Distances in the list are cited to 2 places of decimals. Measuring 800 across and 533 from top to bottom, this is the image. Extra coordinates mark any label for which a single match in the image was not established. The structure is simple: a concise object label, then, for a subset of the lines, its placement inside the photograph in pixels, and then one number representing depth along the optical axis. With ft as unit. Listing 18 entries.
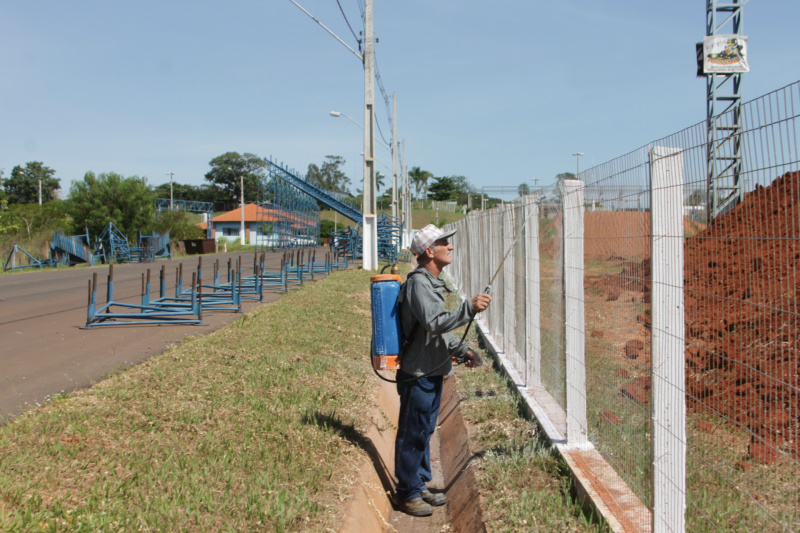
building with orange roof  150.61
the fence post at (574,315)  15.90
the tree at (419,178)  378.12
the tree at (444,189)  346.74
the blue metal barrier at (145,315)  38.52
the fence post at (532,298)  20.42
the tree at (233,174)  355.56
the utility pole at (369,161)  77.87
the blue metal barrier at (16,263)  98.17
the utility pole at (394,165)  125.29
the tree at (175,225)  156.67
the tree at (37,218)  119.75
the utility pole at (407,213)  166.67
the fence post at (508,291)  24.75
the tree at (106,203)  136.87
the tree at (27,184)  301.63
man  15.17
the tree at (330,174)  401.08
